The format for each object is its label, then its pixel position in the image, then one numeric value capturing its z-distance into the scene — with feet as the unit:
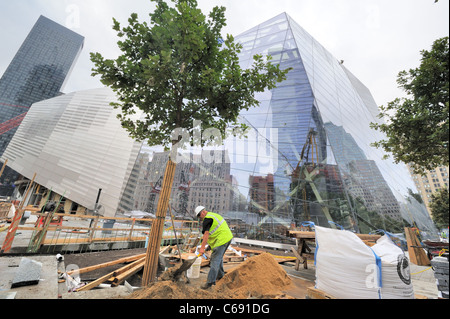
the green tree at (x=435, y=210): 56.02
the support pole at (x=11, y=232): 17.33
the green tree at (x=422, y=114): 21.85
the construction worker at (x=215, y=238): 12.05
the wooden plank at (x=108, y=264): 14.09
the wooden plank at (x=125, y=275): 12.52
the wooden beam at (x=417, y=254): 20.46
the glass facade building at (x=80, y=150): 71.10
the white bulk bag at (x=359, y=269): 7.87
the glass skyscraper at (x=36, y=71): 274.57
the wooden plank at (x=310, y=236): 15.60
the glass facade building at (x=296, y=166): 38.01
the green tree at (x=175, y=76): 11.46
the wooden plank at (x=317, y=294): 8.73
